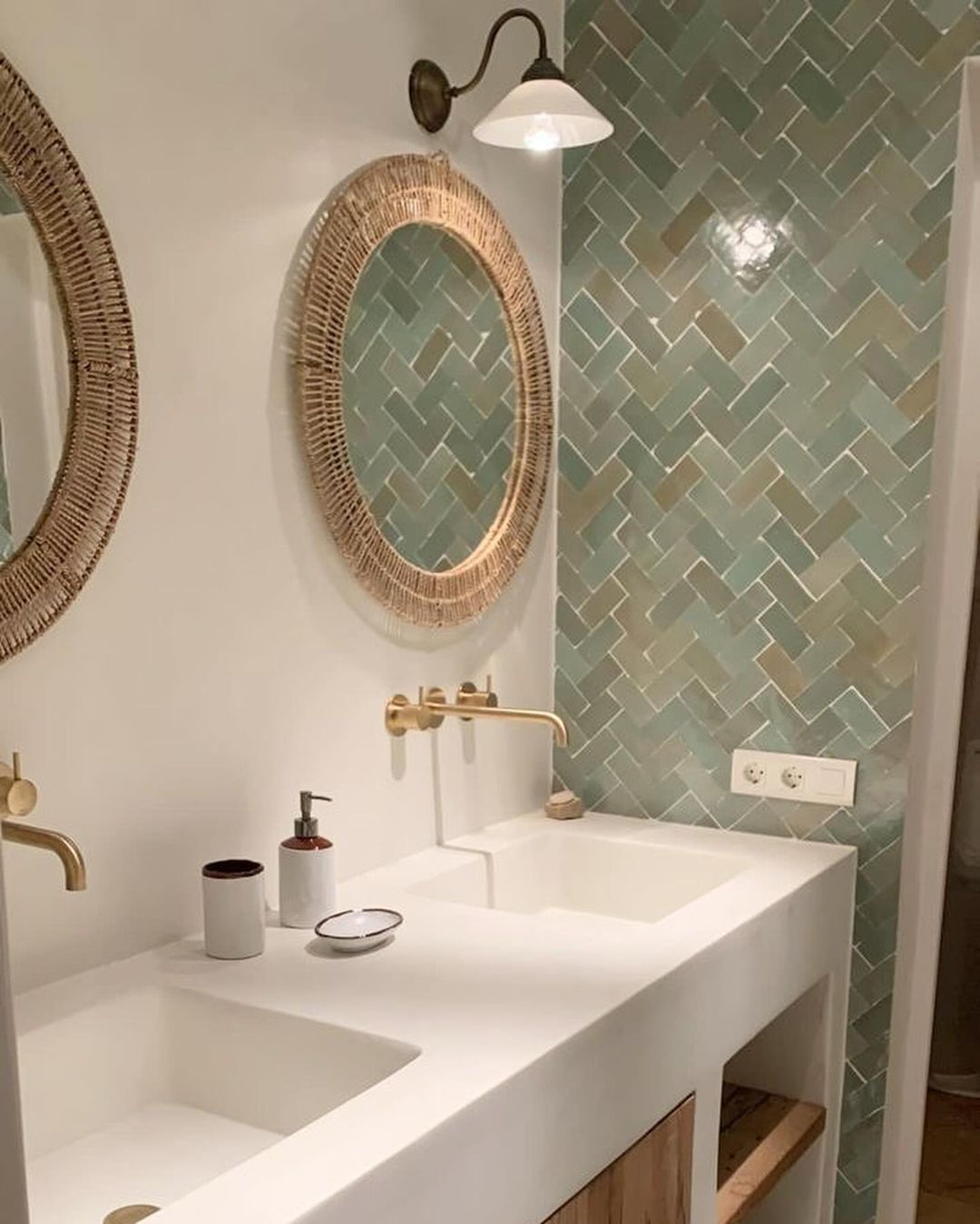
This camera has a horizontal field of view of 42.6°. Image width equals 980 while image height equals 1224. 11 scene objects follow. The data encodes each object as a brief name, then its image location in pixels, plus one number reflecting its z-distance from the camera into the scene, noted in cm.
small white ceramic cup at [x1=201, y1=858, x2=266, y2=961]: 154
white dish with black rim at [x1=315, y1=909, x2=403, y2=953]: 157
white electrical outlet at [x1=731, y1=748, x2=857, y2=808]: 217
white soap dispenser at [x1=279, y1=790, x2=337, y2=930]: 165
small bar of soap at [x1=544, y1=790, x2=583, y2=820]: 233
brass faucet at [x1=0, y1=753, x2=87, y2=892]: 119
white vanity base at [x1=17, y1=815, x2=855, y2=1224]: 114
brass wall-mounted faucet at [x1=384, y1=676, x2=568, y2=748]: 201
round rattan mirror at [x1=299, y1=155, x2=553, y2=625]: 184
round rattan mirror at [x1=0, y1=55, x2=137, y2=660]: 136
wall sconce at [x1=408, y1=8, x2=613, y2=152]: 178
